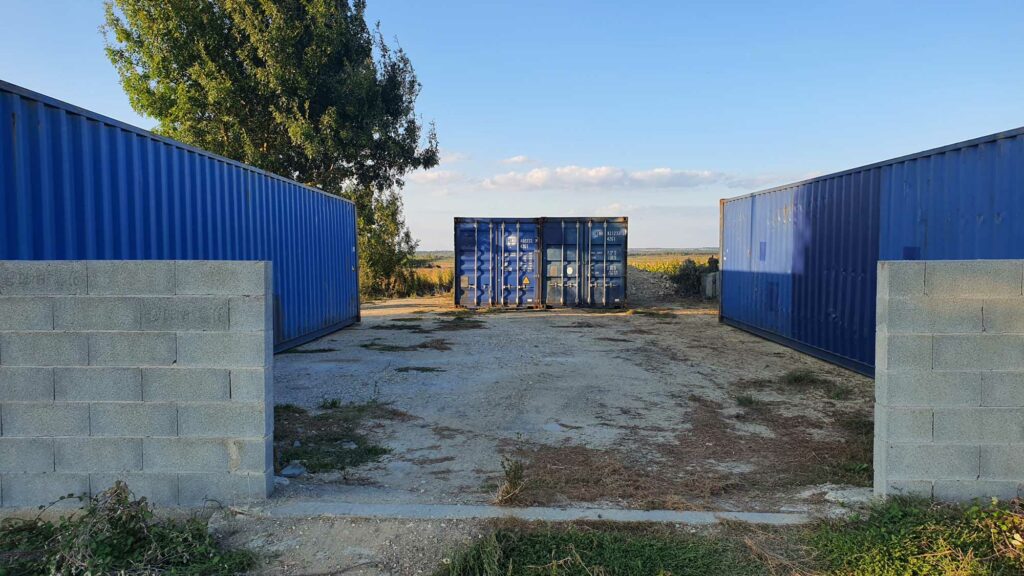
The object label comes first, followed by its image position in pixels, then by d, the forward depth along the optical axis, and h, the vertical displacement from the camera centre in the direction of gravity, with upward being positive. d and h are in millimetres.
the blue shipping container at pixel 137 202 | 5434 +798
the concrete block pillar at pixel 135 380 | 4125 -754
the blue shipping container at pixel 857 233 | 6891 +458
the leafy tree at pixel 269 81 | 19000 +6069
